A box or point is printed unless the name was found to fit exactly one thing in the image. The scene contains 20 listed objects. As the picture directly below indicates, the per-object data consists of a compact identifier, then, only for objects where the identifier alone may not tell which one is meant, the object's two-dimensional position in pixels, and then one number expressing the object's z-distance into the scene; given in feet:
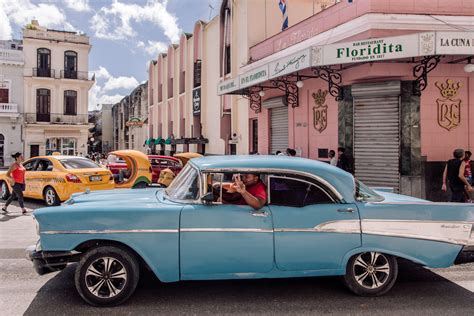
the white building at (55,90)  118.52
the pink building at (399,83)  34.47
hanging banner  88.84
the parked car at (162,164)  51.19
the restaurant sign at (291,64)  37.56
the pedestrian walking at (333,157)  40.11
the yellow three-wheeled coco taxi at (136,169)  40.73
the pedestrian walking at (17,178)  33.73
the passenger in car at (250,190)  14.88
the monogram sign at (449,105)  38.01
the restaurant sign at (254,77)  45.47
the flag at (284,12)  57.52
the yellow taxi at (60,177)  36.24
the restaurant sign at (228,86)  52.48
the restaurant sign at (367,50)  32.76
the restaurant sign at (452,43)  31.76
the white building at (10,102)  113.29
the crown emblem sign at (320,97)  45.42
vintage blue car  14.32
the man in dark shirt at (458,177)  30.04
